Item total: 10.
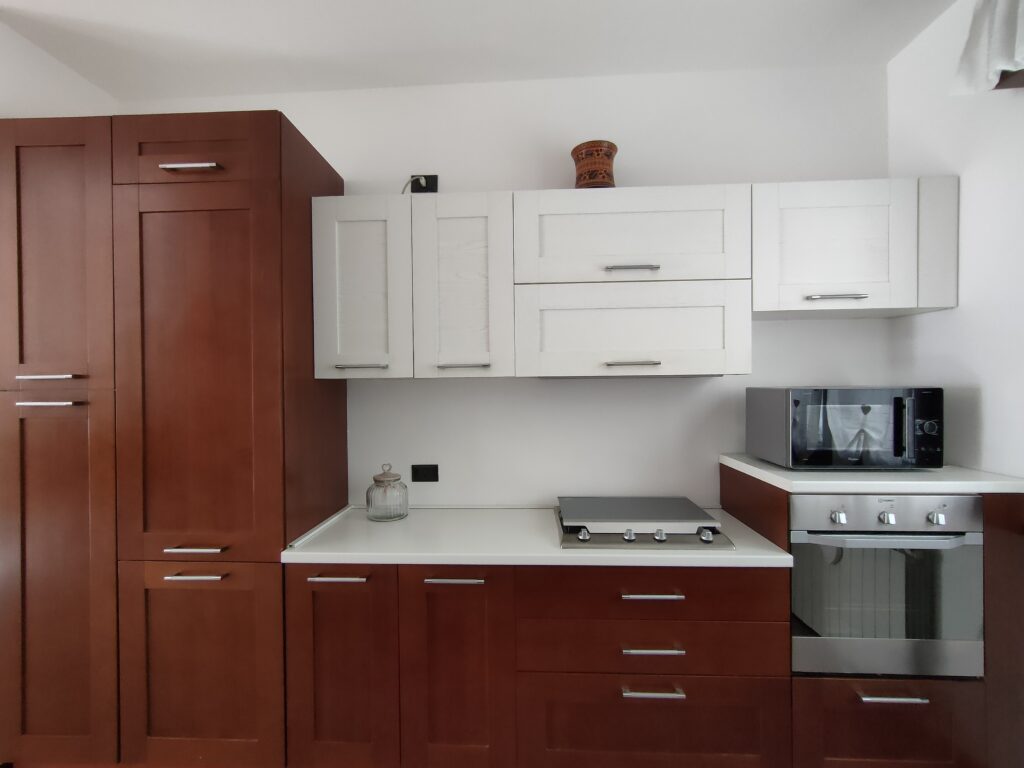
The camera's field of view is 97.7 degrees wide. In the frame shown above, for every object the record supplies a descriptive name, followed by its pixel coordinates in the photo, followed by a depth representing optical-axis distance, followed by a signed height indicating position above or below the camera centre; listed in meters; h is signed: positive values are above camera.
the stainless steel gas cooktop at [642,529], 1.50 -0.51
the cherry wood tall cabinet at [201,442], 1.47 -0.20
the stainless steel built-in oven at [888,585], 1.39 -0.65
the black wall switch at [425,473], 2.01 -0.42
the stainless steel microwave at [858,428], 1.51 -0.17
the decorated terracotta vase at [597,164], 1.73 +0.84
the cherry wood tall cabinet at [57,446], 1.47 -0.21
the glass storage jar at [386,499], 1.82 -0.49
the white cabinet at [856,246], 1.61 +0.48
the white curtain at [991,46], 1.29 +0.99
